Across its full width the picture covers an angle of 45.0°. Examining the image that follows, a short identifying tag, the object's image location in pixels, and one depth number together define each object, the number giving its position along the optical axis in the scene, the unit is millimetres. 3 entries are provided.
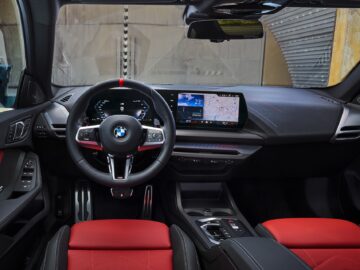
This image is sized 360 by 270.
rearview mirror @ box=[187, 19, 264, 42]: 2287
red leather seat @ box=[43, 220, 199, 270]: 1783
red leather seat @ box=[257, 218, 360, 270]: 1938
